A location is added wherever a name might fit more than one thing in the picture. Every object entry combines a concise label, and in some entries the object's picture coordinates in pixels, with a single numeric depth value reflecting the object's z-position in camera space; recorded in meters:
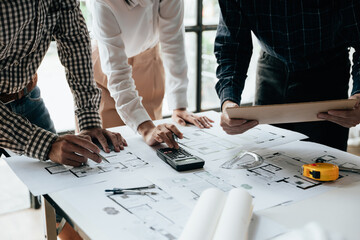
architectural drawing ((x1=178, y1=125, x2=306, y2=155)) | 1.30
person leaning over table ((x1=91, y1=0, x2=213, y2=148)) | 1.48
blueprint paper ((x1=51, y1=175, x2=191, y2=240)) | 0.82
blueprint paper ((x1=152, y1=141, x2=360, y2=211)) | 0.98
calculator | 1.11
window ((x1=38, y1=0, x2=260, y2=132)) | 2.66
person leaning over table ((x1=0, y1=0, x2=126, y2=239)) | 1.15
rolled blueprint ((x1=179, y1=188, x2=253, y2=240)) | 0.76
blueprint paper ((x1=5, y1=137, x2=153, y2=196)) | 1.03
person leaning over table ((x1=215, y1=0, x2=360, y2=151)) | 1.46
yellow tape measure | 1.05
